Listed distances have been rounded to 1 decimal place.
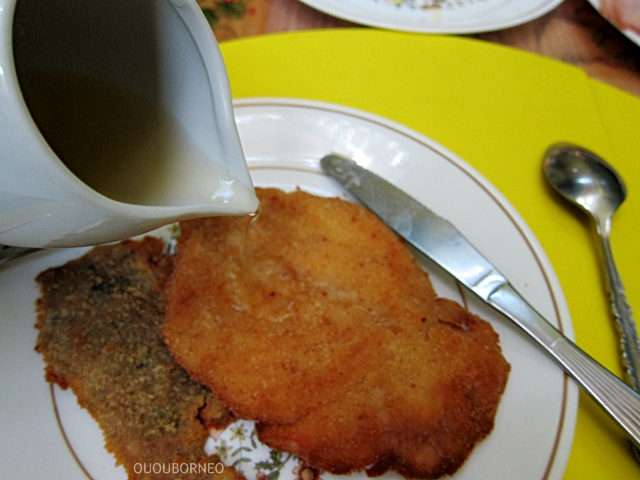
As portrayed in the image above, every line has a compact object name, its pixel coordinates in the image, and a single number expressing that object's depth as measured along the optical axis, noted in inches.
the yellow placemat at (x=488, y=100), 11.0
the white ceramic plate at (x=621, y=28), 13.2
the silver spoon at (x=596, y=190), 9.9
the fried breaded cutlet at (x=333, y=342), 8.7
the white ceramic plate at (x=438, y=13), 13.5
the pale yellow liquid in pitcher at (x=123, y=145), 7.8
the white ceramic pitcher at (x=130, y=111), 7.1
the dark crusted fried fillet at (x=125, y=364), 8.7
